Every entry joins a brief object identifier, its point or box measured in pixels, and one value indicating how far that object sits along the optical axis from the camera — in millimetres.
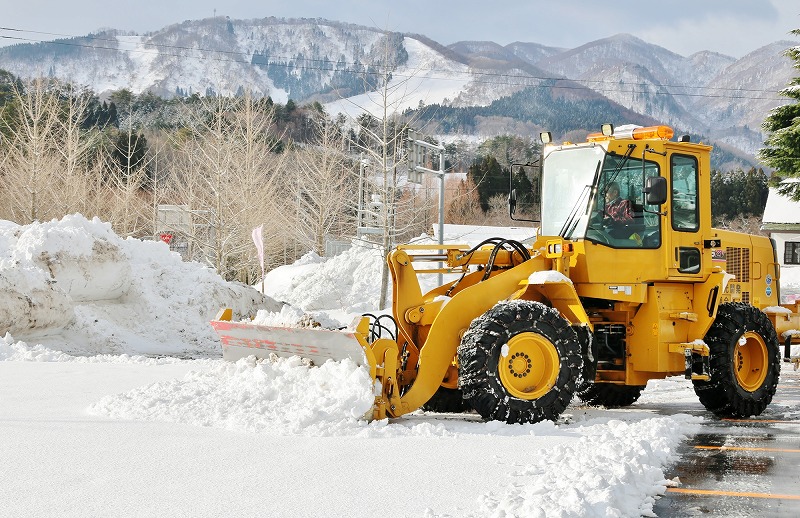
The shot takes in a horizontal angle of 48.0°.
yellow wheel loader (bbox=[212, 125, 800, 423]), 8250
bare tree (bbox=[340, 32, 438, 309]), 30094
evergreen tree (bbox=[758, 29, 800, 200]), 25266
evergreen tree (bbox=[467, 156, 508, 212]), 70750
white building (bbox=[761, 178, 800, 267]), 47094
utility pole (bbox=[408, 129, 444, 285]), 22906
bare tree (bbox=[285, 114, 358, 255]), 40594
